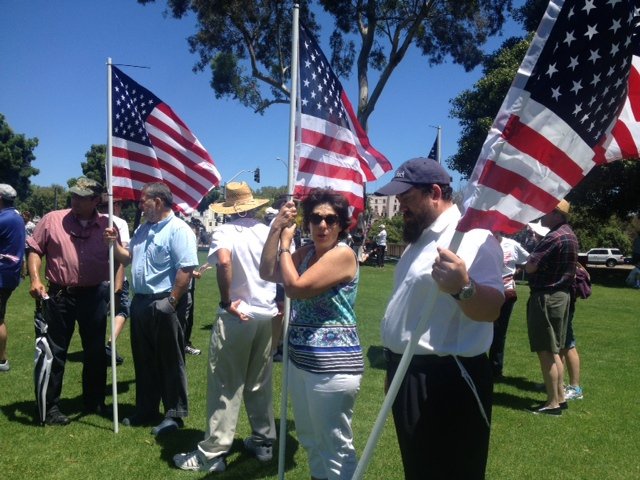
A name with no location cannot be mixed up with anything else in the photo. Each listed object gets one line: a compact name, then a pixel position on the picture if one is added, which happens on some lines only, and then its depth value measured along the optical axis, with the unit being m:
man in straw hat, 4.32
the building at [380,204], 118.40
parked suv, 43.44
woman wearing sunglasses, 3.21
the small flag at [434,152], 7.35
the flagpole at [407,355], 2.30
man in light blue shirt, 4.97
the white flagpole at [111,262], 4.92
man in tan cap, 5.18
